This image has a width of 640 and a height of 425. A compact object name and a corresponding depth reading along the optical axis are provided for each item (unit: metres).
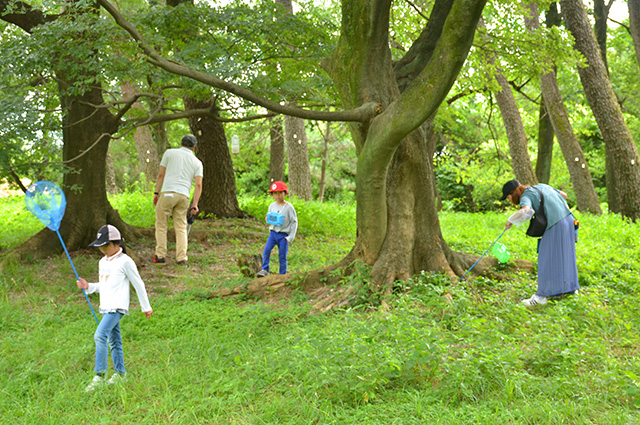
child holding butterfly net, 4.54
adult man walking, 8.59
